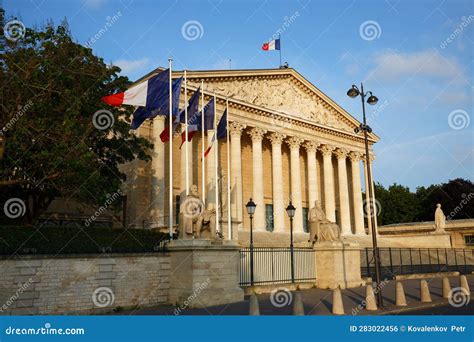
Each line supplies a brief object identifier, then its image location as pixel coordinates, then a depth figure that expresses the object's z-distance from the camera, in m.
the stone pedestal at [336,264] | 23.36
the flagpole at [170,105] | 19.39
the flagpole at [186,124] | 21.21
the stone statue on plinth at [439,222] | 51.69
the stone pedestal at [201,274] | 16.83
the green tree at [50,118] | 17.91
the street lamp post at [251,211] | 21.19
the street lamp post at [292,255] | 22.81
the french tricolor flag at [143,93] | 18.48
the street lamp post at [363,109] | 16.23
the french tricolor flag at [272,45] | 42.66
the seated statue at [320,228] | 23.83
